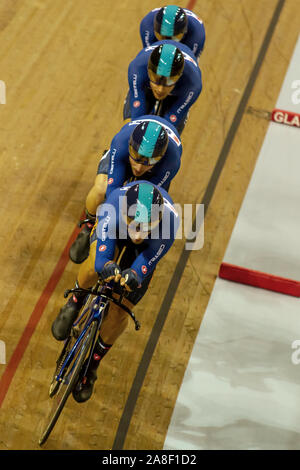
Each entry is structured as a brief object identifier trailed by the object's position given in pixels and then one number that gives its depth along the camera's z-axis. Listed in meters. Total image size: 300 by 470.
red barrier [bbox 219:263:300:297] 11.45
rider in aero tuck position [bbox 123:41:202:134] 10.56
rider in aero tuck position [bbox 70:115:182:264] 8.94
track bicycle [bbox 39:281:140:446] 8.63
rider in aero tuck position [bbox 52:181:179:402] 8.10
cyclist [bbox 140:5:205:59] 11.03
